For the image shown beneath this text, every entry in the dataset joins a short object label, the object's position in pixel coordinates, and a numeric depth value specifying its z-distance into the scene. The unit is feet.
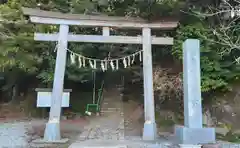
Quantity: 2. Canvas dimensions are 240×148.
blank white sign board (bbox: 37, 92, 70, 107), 27.66
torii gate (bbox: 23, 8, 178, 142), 25.04
